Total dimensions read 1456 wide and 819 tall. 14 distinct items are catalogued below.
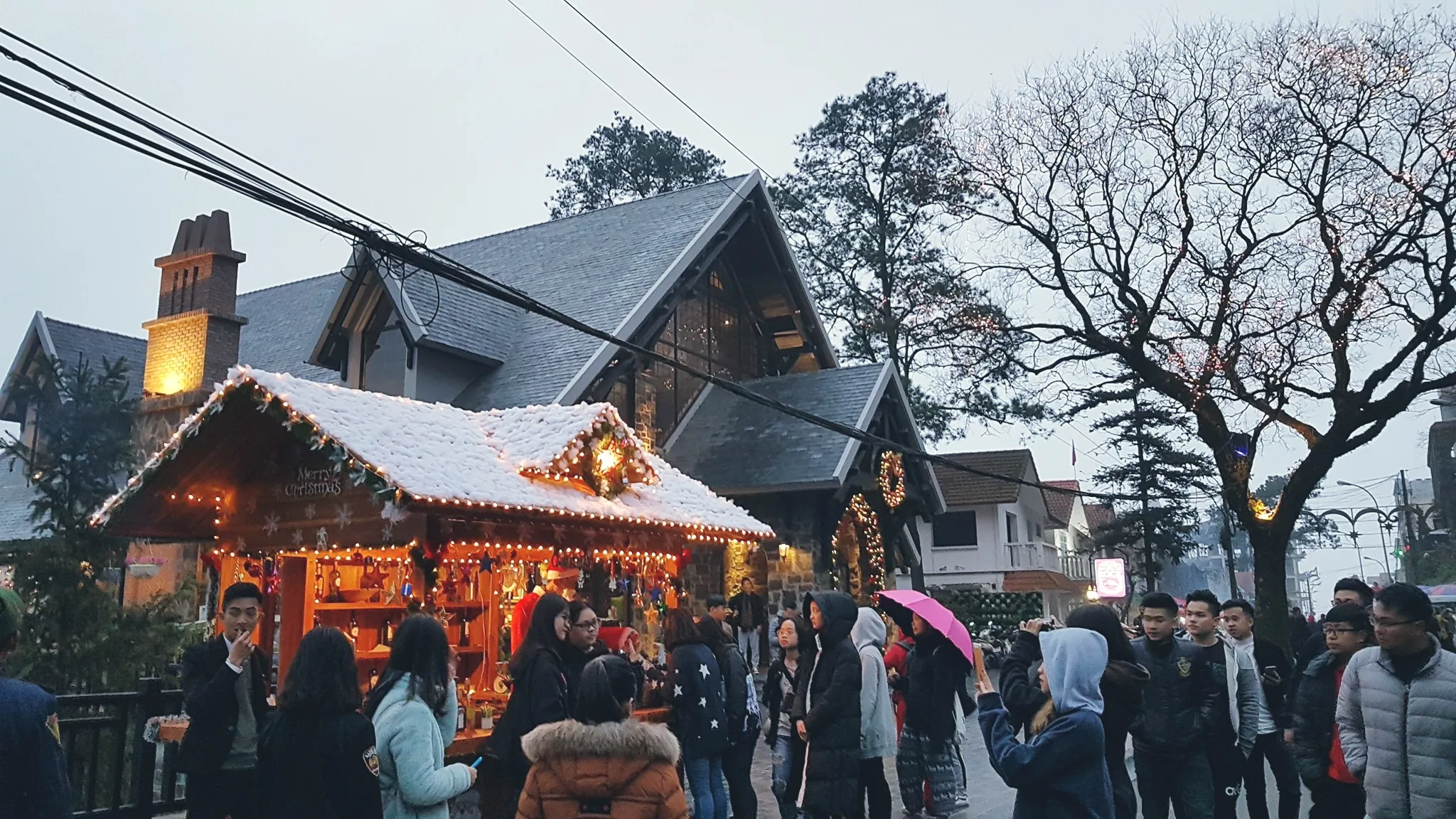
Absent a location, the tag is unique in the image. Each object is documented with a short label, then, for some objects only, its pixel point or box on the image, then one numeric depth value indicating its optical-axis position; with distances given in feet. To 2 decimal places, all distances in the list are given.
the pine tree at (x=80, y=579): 35.37
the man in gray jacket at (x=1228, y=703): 21.76
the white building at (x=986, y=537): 117.08
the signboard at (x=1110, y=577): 86.02
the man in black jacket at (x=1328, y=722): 19.13
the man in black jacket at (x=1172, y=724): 20.36
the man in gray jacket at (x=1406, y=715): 15.26
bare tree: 57.88
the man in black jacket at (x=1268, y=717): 23.50
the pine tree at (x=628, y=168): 118.32
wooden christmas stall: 27.50
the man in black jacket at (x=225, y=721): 16.75
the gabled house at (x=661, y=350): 53.31
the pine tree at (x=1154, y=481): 109.91
